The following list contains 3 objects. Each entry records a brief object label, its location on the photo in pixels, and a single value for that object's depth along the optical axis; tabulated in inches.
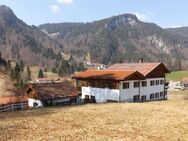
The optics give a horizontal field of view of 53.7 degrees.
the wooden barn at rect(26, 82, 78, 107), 1090.5
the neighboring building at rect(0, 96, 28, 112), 994.6
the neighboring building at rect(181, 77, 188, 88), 3230.1
